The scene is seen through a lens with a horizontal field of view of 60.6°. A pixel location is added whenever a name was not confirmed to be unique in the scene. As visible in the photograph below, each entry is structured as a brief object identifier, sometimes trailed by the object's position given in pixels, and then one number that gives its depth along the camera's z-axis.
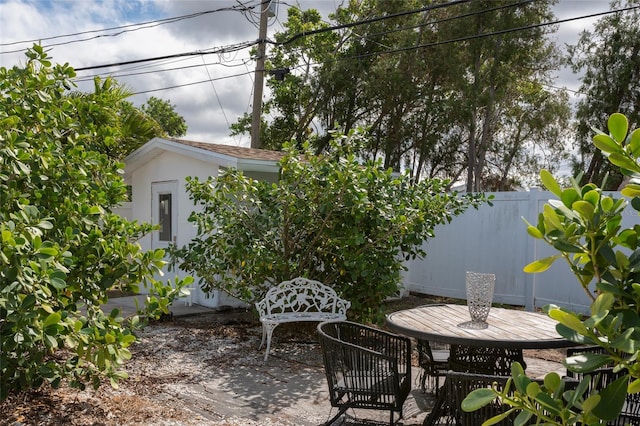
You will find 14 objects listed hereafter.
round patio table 3.99
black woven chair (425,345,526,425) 4.90
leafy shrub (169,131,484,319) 6.73
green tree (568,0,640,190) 15.28
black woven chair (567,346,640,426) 3.21
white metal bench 6.62
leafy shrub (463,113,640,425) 1.03
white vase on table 4.61
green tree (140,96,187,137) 36.31
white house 9.45
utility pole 14.53
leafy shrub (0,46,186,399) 3.15
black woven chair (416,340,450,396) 4.98
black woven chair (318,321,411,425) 3.94
